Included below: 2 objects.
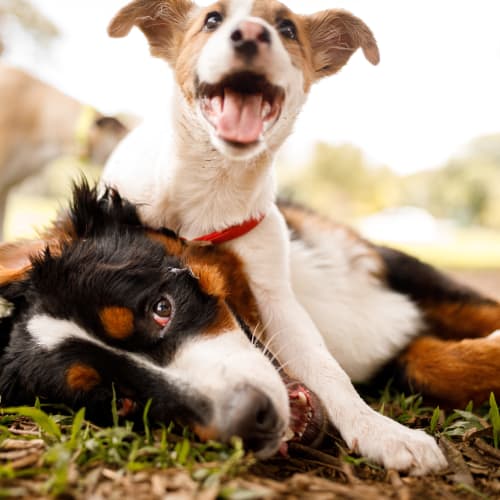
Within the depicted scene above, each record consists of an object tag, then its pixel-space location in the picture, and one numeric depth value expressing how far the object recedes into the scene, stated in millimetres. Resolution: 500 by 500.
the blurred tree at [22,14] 7387
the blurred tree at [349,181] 13211
